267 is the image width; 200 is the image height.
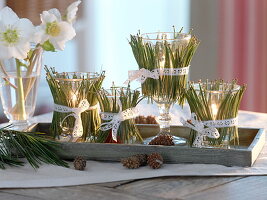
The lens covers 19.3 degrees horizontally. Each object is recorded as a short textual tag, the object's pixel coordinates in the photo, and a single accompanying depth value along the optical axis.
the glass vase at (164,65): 1.20
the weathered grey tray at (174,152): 1.11
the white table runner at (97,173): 1.06
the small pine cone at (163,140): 1.18
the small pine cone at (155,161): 1.10
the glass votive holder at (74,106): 1.20
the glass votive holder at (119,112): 1.17
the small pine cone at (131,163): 1.11
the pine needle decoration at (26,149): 1.15
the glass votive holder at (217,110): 1.14
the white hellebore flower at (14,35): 1.15
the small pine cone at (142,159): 1.12
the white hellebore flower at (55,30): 1.17
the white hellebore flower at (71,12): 1.20
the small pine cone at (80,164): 1.11
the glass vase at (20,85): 1.25
